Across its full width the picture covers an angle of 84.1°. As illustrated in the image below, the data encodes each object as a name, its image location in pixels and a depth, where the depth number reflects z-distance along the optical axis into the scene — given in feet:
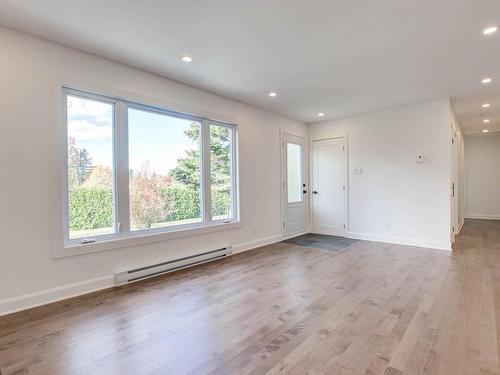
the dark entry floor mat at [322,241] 16.69
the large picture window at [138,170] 9.98
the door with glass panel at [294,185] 19.21
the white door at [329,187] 19.75
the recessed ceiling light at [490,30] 8.34
